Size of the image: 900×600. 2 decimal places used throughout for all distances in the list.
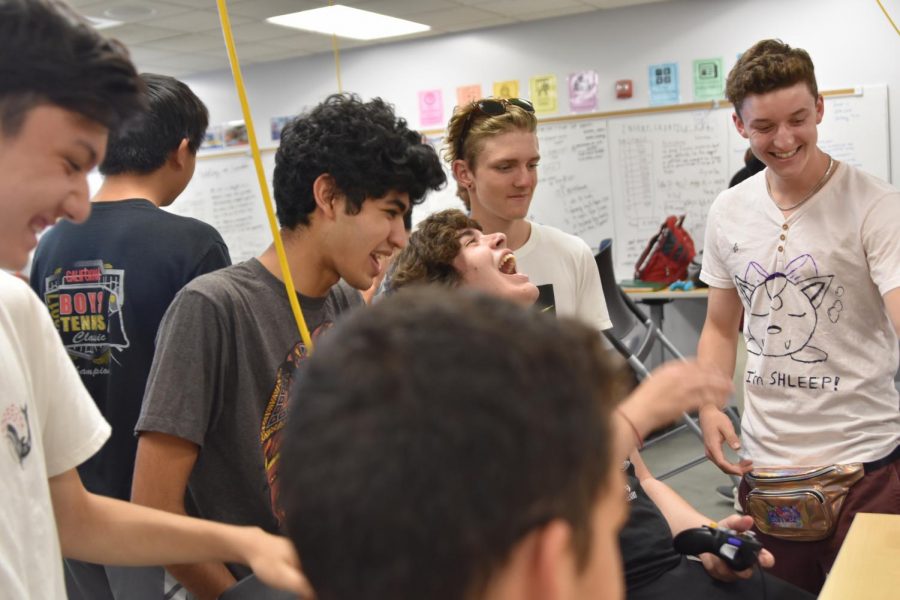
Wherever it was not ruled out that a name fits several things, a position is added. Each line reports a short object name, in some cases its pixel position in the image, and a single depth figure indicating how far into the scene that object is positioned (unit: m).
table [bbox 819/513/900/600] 1.27
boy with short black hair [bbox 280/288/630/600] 0.48
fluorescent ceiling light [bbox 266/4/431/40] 5.39
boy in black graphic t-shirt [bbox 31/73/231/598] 1.78
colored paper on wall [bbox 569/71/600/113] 5.94
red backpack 5.46
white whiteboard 5.16
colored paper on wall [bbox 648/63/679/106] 5.67
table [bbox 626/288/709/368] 5.25
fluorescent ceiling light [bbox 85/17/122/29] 5.26
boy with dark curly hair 1.30
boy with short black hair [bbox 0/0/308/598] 0.89
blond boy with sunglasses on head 2.15
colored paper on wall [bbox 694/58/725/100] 5.52
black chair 4.08
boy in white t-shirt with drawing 1.83
